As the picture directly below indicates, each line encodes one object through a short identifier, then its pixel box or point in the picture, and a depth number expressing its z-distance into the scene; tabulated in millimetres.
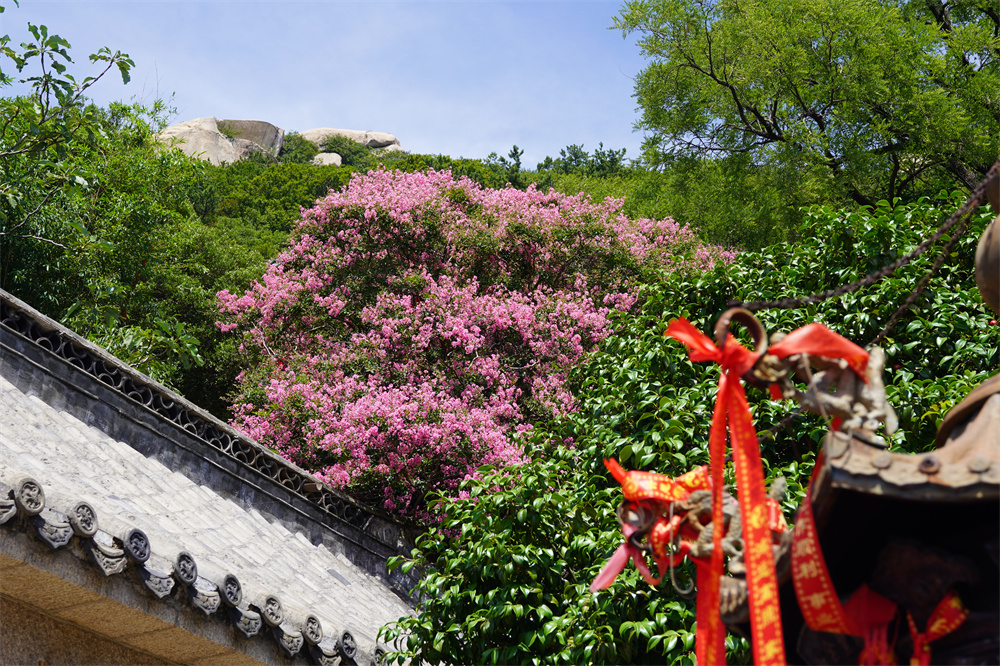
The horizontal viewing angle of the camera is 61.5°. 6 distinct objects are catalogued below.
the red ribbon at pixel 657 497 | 2982
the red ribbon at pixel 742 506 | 2473
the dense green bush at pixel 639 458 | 5406
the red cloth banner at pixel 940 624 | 2293
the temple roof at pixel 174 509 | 4953
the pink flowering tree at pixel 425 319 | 10859
